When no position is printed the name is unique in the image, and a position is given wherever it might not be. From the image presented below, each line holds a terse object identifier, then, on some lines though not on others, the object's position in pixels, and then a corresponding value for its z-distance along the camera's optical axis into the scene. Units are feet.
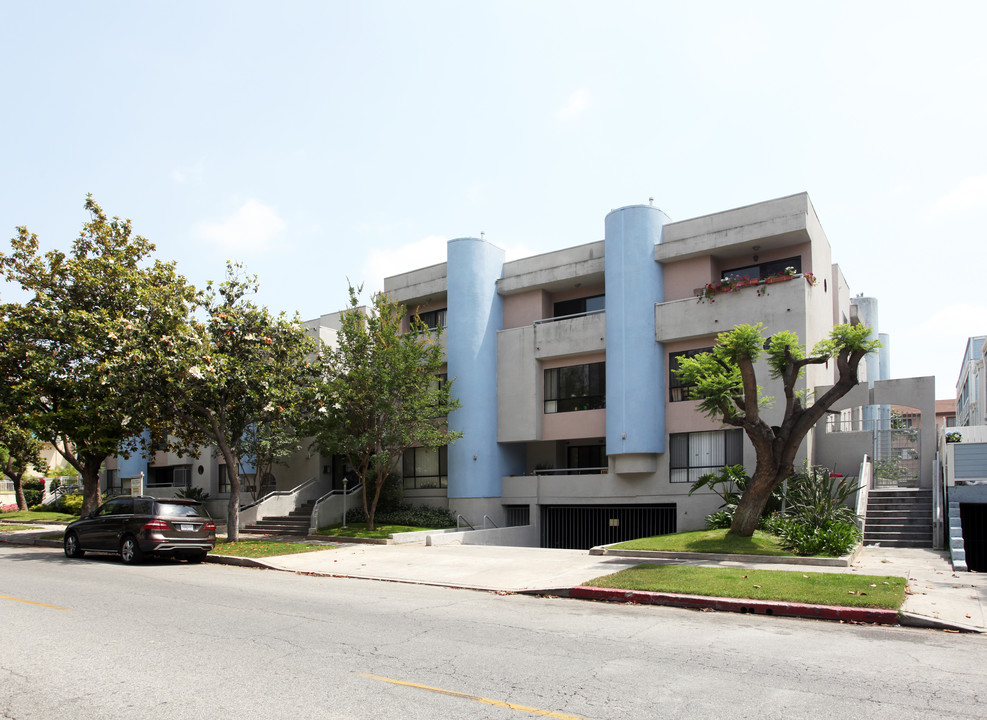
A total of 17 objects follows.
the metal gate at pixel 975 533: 64.49
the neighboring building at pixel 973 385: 144.05
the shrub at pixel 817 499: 55.42
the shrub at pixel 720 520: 65.92
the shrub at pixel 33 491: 144.15
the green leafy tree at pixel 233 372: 65.82
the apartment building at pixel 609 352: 76.54
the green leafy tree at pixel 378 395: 78.48
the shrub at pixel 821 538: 51.11
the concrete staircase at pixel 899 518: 62.28
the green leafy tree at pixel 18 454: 120.53
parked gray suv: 58.08
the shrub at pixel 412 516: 85.05
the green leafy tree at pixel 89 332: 65.87
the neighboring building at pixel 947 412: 231.50
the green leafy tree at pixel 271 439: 74.33
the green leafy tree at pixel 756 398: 53.52
